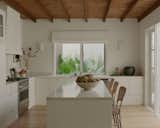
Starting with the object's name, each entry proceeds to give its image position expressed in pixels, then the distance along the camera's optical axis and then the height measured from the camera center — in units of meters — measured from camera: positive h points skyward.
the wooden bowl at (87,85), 4.76 -0.33
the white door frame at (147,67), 8.58 -0.07
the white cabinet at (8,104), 5.77 -0.85
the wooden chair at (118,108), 4.98 -0.78
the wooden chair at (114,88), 5.85 -0.47
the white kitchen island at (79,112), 3.90 -0.63
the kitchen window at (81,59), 9.67 +0.18
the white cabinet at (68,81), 8.99 -0.69
